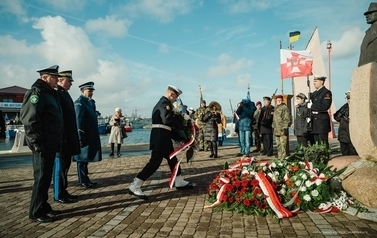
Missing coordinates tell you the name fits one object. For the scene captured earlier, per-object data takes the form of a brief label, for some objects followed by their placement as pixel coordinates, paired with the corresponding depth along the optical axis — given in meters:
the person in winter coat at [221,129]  14.87
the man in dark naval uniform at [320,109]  7.63
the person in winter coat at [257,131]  12.87
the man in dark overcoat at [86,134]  6.40
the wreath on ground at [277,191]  4.50
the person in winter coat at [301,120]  8.37
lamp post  19.20
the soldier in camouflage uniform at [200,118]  12.74
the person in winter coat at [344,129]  8.05
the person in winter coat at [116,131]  12.48
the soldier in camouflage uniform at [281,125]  9.64
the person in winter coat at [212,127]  11.26
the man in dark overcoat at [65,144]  5.38
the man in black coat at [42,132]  4.24
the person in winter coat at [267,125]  10.95
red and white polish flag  13.17
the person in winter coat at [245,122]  10.84
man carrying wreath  5.53
